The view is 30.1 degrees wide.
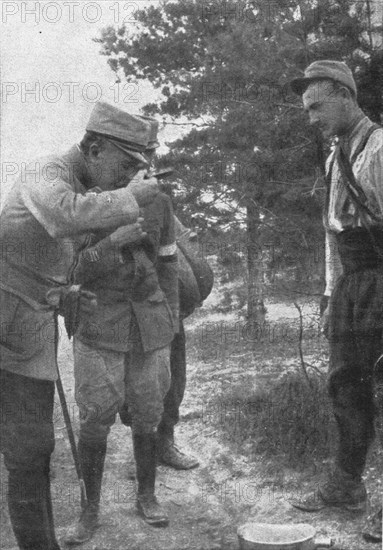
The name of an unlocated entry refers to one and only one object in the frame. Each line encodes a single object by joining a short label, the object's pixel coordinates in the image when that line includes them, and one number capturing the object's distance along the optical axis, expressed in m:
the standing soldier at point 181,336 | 5.02
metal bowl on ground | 2.76
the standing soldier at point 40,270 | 3.11
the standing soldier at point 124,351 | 3.99
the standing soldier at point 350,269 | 3.72
